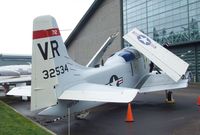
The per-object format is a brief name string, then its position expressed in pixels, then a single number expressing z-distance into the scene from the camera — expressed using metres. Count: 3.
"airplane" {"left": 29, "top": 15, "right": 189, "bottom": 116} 5.53
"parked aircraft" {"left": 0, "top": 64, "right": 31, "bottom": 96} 14.46
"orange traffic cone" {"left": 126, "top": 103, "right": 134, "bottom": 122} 7.32
